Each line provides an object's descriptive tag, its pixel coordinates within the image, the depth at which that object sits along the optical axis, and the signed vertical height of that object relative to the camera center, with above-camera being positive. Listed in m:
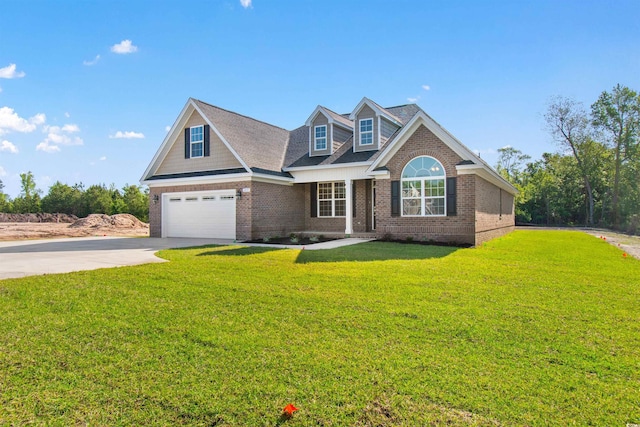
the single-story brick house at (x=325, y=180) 14.27 +1.56
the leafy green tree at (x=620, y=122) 39.44 +9.80
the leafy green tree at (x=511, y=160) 60.00 +8.70
